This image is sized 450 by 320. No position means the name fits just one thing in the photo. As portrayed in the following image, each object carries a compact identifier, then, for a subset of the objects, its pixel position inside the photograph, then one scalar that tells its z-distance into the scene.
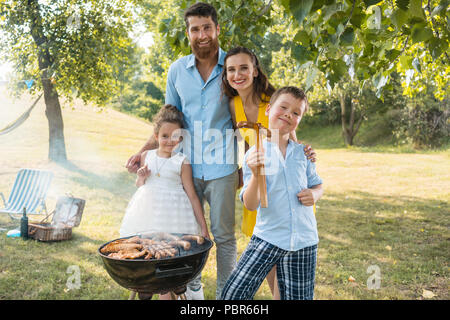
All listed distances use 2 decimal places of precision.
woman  2.32
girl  2.41
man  2.48
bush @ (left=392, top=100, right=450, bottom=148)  16.70
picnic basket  5.07
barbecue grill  1.82
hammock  8.81
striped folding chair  5.77
